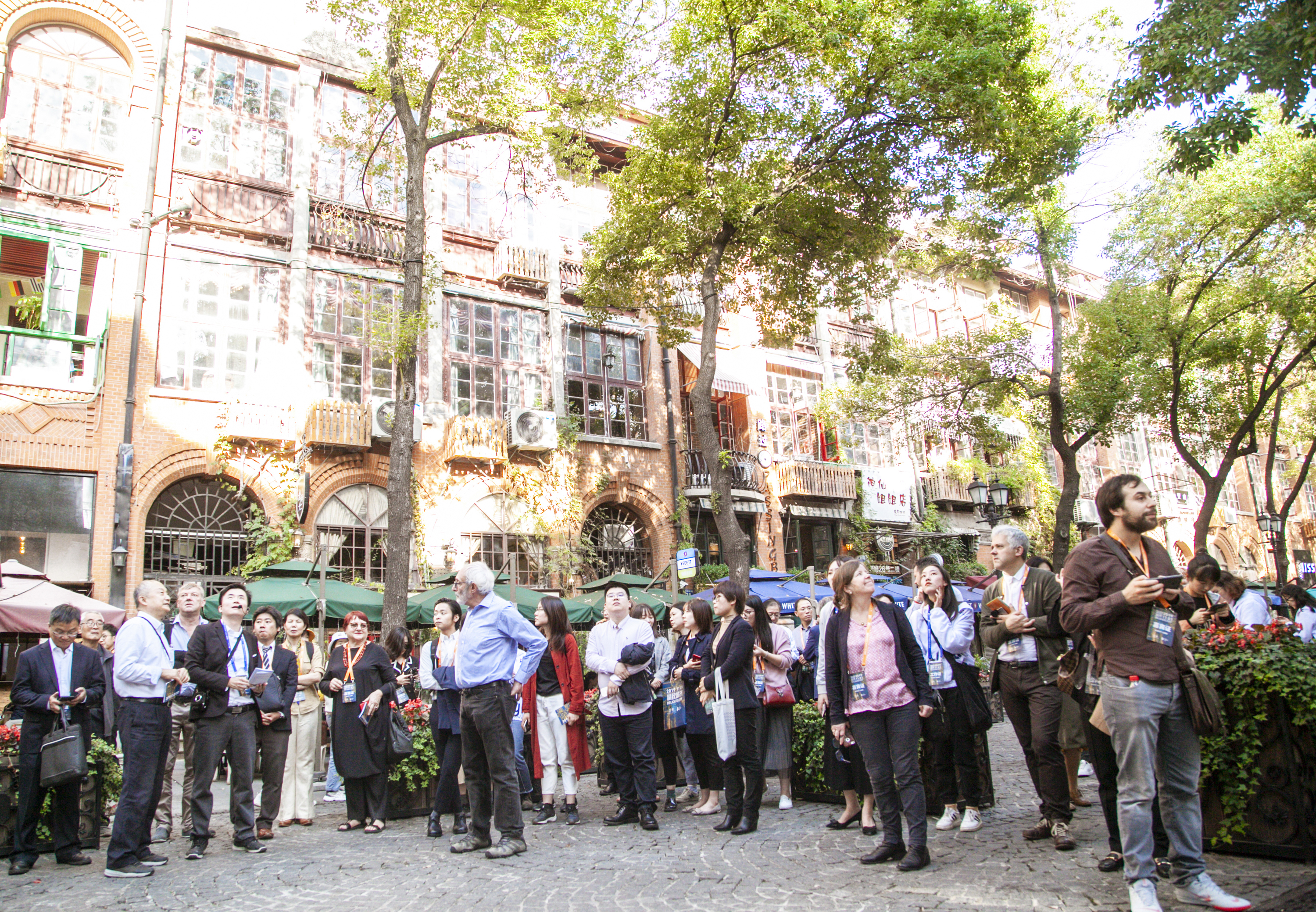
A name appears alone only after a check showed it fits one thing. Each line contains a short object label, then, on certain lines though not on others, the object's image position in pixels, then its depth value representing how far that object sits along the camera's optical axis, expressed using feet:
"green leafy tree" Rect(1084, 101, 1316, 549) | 62.69
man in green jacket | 19.19
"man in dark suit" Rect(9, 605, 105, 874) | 21.13
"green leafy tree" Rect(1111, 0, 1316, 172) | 27.78
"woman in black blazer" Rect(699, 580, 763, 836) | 22.30
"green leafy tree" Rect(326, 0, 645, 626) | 38.47
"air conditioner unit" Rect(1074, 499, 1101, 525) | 101.86
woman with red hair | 25.61
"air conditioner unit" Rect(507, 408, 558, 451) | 64.13
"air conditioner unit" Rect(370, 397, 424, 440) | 58.65
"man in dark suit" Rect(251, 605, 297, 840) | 24.71
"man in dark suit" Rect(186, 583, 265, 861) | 22.02
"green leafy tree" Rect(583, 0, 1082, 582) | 47.75
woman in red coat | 25.73
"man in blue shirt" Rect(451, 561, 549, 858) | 20.86
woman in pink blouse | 17.83
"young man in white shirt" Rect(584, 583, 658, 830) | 24.23
